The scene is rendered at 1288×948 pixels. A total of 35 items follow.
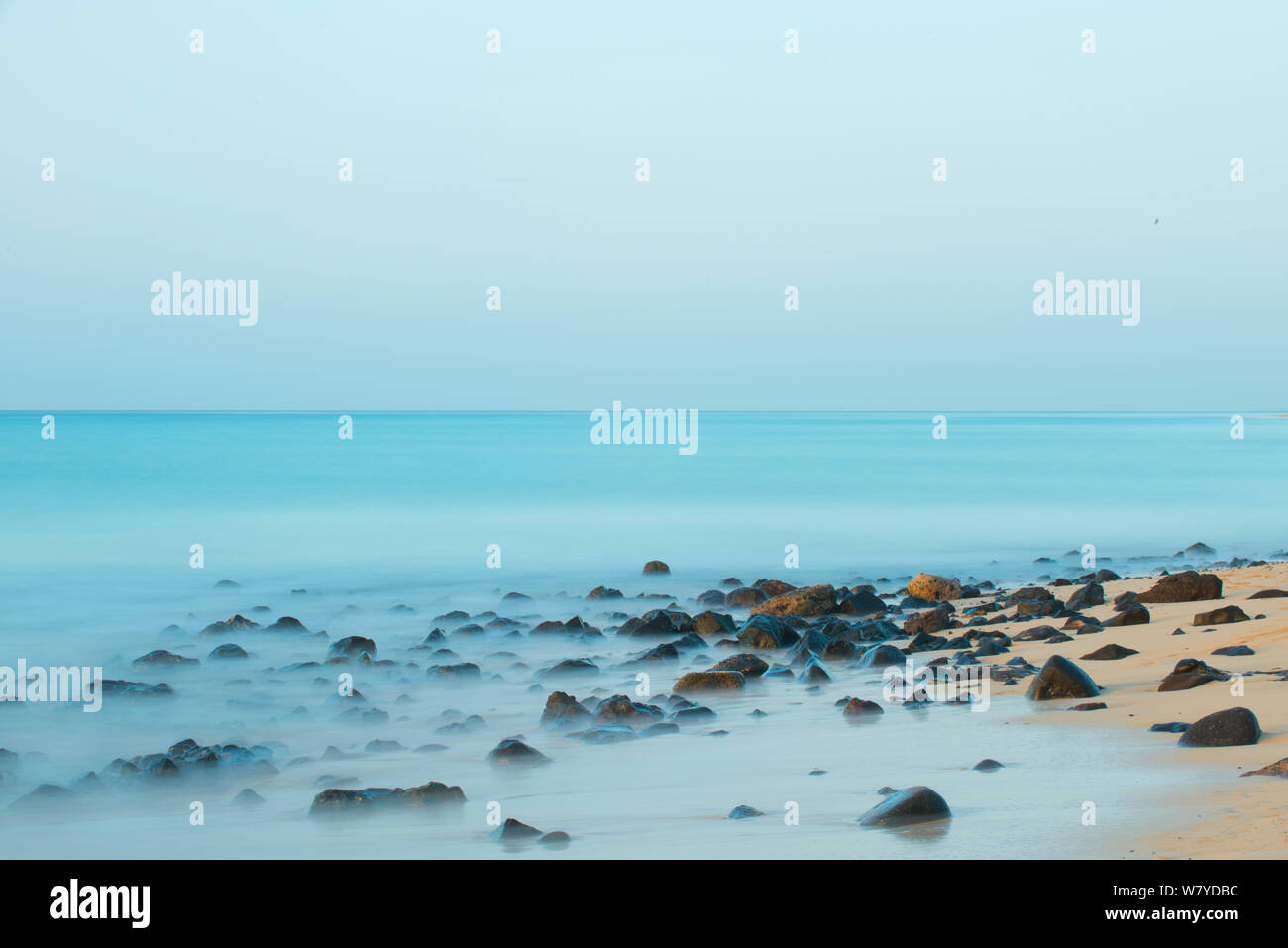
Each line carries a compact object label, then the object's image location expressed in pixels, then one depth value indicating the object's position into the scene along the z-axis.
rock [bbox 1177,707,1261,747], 7.38
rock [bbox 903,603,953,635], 13.66
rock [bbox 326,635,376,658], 13.36
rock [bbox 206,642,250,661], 13.65
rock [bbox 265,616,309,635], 15.41
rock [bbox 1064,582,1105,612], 14.98
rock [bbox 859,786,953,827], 6.44
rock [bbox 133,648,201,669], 13.35
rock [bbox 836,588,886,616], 15.48
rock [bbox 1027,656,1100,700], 9.41
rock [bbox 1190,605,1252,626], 12.26
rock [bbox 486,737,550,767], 8.66
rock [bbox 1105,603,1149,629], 12.86
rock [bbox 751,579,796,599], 17.09
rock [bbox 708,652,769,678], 11.48
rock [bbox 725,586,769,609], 16.86
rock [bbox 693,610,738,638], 13.94
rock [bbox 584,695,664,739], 9.49
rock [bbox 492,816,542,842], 6.68
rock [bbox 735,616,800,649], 13.02
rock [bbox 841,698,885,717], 9.47
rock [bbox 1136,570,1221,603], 14.45
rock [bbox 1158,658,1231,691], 9.32
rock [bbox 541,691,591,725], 9.81
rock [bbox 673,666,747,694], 10.76
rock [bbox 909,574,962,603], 17.25
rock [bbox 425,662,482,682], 12.15
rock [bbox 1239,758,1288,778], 6.55
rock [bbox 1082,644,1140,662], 10.89
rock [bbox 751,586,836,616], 15.41
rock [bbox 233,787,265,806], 8.08
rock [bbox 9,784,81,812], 8.23
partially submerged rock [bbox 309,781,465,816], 7.51
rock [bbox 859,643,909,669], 11.78
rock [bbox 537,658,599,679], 12.06
